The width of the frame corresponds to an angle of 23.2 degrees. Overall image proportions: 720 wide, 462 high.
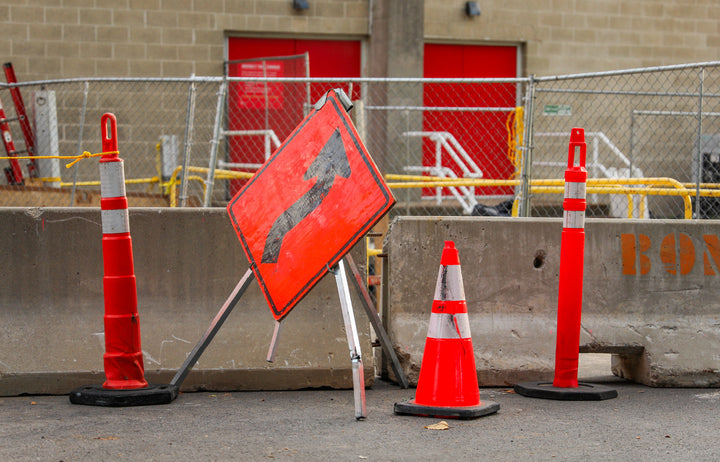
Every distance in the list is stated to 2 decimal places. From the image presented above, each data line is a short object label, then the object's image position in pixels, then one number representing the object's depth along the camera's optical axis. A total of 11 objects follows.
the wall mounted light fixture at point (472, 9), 32.25
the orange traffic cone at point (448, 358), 9.57
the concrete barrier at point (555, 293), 11.44
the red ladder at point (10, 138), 24.01
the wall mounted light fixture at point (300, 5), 30.46
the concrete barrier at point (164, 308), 10.89
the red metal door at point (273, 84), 28.74
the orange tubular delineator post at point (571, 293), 10.54
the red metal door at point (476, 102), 30.46
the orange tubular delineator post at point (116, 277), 10.09
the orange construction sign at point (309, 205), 9.48
